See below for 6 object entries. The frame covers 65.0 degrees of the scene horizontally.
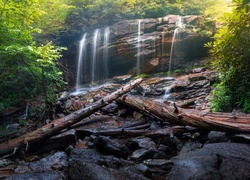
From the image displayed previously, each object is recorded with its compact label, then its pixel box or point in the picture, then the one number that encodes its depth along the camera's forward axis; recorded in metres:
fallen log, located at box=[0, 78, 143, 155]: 4.86
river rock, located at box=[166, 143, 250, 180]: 2.77
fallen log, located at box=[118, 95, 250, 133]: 4.07
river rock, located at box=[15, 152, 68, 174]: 4.07
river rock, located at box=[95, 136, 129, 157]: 4.33
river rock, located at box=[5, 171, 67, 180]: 3.24
